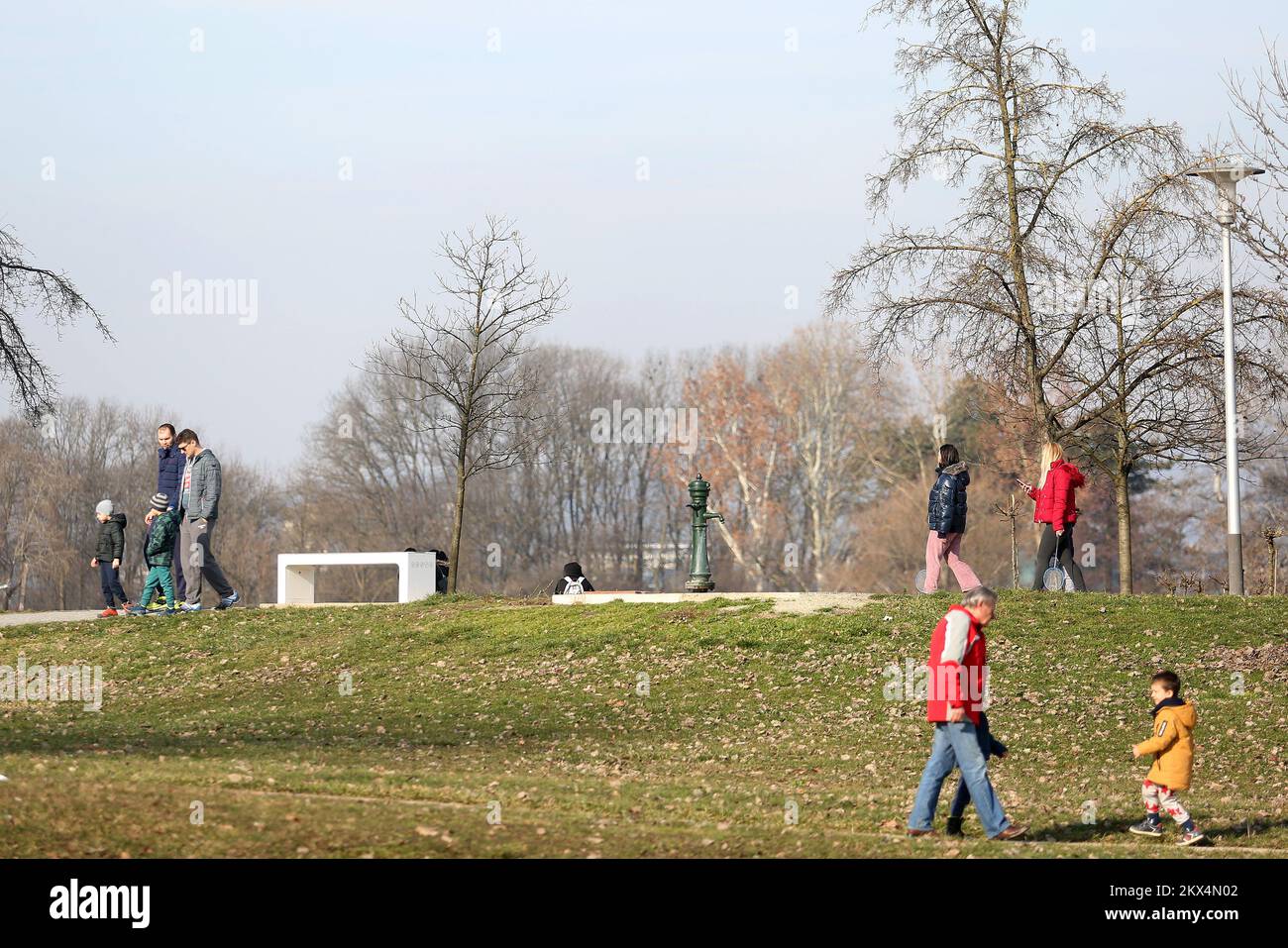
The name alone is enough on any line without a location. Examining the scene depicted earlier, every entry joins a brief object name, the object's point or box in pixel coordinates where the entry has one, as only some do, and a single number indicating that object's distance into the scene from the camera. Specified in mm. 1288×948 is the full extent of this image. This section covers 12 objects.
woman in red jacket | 18656
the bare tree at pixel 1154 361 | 22750
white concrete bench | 22500
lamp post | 18781
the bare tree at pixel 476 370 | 25469
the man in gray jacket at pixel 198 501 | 19672
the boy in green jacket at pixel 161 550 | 20203
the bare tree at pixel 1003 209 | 23047
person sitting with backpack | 22688
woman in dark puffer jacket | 17672
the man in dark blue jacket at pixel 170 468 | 20547
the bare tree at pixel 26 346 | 23125
